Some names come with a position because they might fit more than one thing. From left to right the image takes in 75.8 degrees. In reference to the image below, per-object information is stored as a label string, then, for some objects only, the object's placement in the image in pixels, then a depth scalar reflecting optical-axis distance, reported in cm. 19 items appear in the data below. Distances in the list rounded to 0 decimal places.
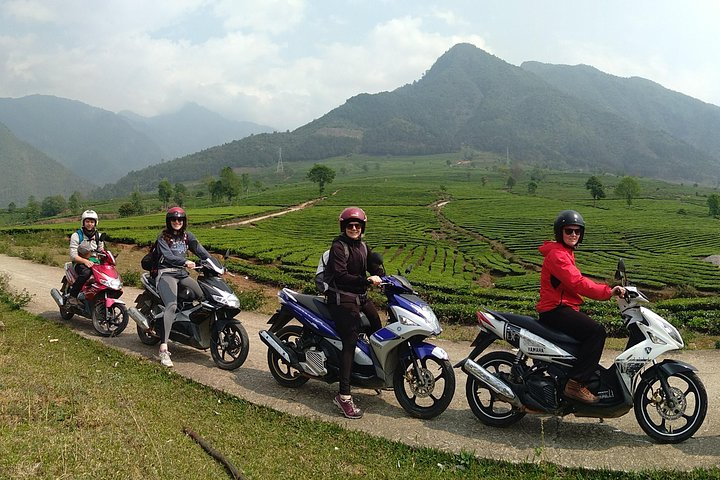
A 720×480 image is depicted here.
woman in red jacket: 475
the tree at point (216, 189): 8812
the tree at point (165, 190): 9212
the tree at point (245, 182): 11731
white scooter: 466
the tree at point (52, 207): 10036
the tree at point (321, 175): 9012
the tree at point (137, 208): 7449
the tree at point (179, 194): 9724
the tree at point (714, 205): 6400
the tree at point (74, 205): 9405
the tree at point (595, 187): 7719
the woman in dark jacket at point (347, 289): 543
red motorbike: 823
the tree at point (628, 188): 7800
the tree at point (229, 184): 8725
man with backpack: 842
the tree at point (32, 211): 9058
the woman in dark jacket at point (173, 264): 691
